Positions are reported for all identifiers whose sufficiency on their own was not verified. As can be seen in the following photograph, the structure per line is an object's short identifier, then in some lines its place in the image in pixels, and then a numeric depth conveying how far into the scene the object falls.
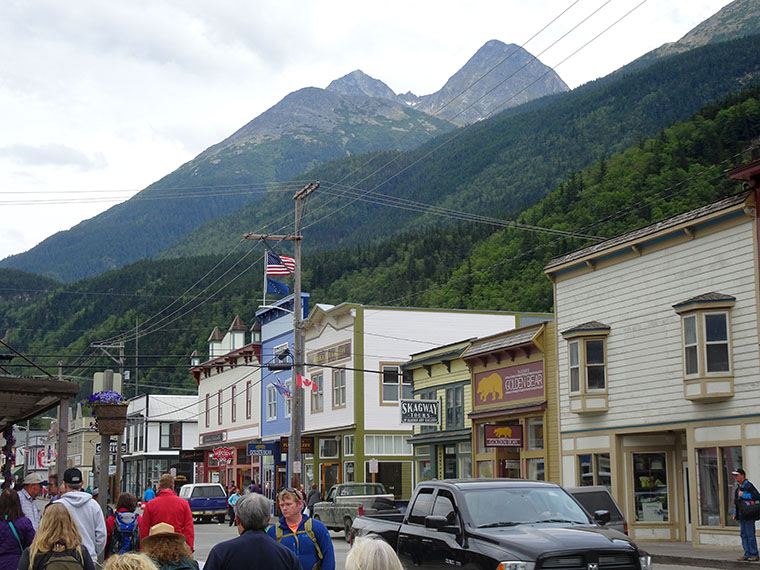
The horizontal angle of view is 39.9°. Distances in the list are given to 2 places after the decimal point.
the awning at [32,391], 17.39
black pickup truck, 11.03
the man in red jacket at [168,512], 12.21
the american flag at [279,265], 43.41
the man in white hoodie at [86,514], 10.84
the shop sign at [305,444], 48.38
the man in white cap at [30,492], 12.91
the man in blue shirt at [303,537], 9.02
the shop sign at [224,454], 59.00
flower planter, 21.31
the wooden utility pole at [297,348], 37.44
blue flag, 45.22
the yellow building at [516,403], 31.44
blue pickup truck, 44.84
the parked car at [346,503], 32.38
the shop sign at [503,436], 31.69
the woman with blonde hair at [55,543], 7.49
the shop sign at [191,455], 70.94
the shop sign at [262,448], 51.94
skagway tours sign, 37.38
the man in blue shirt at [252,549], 7.32
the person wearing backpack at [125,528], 11.84
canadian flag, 37.91
